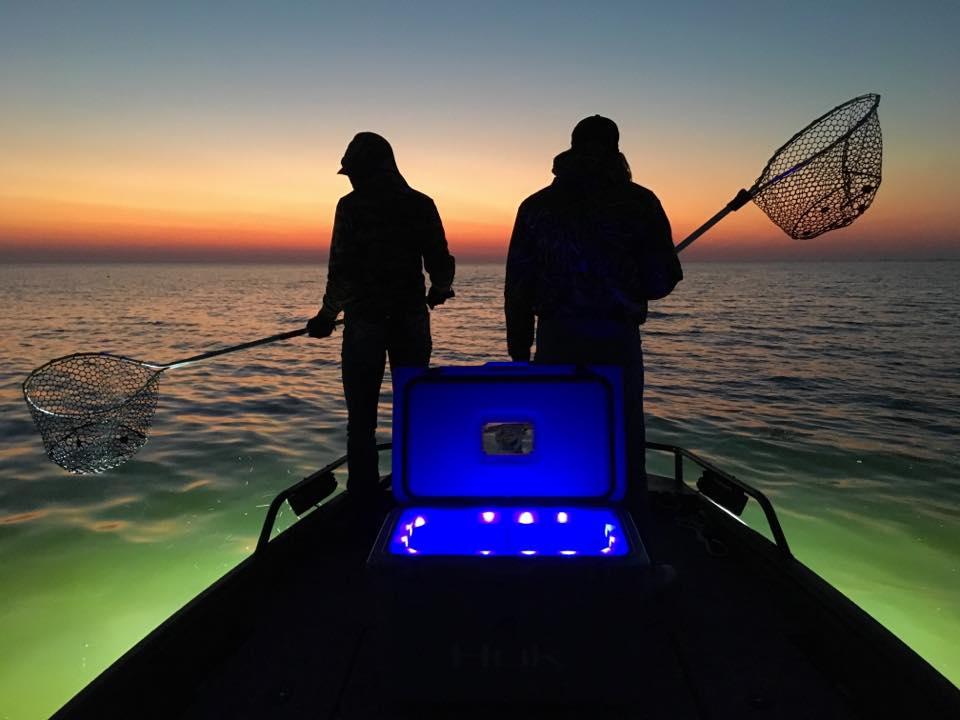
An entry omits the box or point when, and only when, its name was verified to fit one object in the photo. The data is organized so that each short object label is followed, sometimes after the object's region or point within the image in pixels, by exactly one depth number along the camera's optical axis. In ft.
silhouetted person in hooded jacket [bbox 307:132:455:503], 13.52
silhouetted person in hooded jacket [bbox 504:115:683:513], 10.97
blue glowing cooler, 7.00
